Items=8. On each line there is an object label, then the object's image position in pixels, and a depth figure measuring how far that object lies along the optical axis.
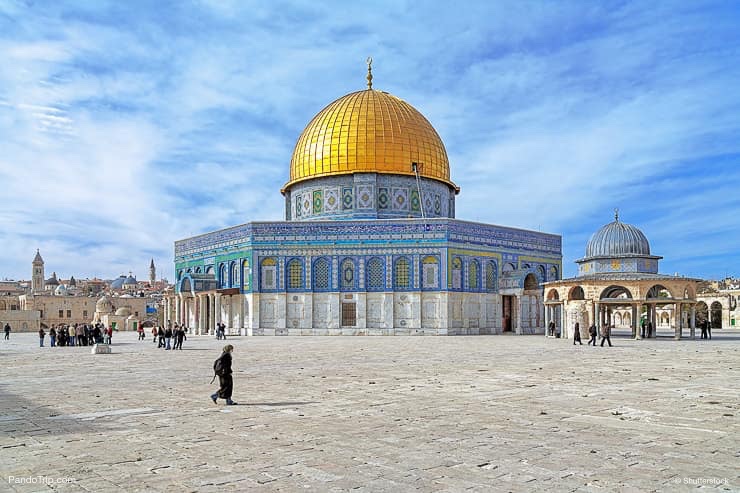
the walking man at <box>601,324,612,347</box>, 27.02
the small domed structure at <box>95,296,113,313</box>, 73.06
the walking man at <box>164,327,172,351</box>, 27.40
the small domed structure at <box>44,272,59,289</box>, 152.75
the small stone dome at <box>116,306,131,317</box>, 69.69
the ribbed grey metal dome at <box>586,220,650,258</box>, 42.66
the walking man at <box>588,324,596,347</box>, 27.79
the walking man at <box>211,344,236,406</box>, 10.88
